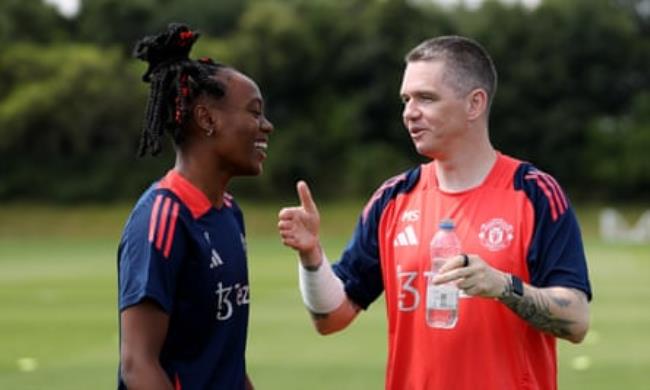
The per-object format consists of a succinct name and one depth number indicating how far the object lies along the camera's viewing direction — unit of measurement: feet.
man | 33.19
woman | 29.30
